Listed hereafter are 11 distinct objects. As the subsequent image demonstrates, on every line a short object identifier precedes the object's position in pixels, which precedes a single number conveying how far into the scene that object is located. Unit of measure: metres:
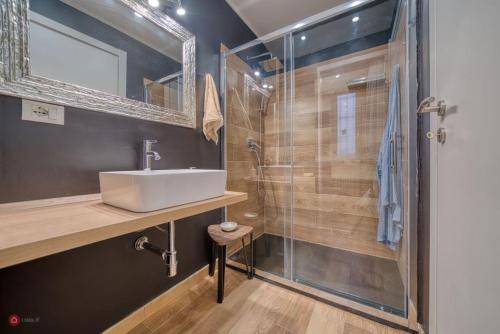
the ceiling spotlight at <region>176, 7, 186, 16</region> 1.36
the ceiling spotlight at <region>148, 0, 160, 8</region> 1.20
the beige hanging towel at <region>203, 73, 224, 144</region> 1.53
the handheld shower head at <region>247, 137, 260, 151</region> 2.15
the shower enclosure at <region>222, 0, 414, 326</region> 1.53
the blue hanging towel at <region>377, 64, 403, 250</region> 1.46
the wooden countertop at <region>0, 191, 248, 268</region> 0.42
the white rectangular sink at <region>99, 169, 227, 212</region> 0.68
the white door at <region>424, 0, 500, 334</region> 0.51
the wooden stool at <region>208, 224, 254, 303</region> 1.30
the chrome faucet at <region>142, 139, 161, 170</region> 1.07
